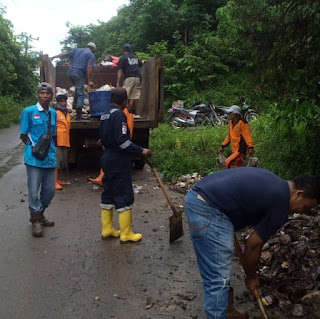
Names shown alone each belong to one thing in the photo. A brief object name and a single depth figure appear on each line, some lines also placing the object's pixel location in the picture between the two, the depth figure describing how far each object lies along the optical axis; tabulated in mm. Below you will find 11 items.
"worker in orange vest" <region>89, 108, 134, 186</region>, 6334
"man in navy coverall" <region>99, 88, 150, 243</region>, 4234
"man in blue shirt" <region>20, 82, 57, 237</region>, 4617
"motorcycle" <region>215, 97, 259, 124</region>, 13848
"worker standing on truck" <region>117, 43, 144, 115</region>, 8195
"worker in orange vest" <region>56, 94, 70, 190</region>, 6723
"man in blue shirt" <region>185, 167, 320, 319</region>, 2355
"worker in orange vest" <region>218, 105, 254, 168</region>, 6367
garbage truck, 7293
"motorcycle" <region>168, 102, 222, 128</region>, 14422
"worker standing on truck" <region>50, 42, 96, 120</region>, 7820
